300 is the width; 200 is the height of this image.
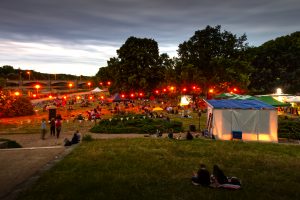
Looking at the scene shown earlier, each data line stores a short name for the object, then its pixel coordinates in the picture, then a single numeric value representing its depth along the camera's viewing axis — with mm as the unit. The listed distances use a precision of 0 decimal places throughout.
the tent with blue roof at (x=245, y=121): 19792
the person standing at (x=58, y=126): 21859
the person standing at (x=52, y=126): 22394
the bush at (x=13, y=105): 38844
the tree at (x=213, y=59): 46219
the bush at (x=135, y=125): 24359
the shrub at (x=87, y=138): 18453
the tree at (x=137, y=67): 55812
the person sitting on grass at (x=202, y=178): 9383
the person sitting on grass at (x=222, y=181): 9109
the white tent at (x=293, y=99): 33681
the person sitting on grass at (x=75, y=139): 17484
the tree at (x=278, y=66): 65588
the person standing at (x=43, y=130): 21219
